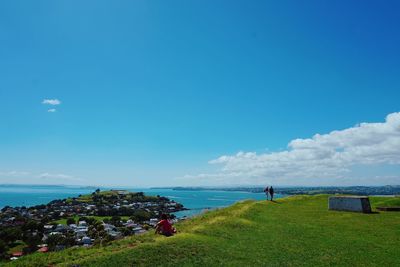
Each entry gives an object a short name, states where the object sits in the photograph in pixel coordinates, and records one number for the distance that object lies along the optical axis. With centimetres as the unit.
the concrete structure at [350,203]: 2981
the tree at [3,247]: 4509
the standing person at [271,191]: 4314
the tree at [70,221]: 8041
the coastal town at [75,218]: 5019
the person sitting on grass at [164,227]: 1811
